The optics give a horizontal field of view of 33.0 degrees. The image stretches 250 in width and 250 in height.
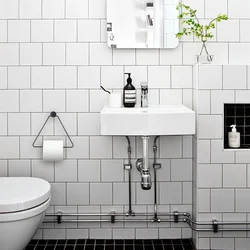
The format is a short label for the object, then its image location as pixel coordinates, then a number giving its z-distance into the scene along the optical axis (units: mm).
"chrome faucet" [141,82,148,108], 2863
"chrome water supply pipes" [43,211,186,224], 2965
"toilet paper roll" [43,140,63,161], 2846
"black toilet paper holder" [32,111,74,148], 2945
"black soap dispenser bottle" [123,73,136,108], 2848
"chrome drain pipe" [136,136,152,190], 2705
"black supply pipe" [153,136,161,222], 2933
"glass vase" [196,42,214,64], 2793
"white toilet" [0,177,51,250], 2254
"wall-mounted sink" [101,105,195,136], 2467
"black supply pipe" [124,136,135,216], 2918
